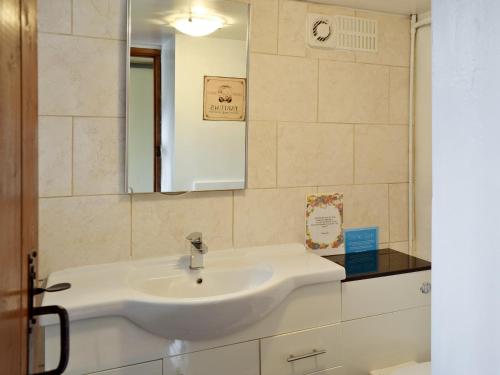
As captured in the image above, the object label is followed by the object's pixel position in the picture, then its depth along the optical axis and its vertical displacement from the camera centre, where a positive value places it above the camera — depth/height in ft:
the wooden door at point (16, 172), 1.65 +0.04
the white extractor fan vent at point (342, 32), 5.83 +2.31
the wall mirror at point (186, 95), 4.87 +1.13
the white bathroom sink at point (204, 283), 4.72 -1.29
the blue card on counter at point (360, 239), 6.20 -0.95
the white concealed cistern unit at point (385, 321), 4.99 -1.90
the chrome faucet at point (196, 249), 4.86 -0.87
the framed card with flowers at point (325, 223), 5.94 -0.67
